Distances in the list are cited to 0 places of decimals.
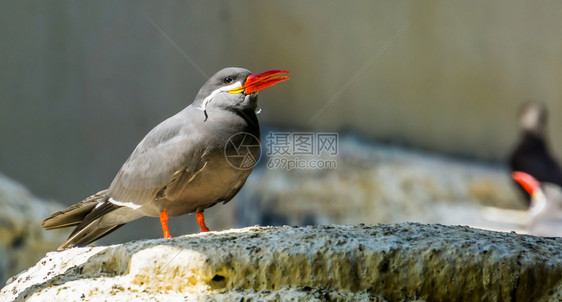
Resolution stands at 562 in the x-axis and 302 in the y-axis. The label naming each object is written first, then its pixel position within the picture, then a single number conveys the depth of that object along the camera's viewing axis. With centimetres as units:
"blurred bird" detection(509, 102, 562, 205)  1339
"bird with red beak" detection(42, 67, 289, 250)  615
